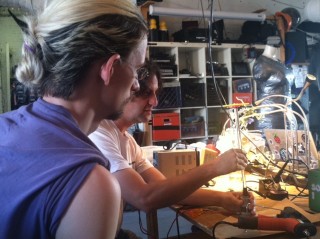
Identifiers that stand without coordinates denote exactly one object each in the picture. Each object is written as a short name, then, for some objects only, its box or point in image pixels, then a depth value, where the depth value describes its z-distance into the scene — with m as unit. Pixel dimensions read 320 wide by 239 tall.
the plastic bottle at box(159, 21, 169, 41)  3.82
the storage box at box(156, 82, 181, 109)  3.71
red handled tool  0.92
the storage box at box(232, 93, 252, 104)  4.13
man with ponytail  0.52
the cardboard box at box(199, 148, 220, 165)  1.75
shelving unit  3.76
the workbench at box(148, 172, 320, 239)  0.98
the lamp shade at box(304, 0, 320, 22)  4.32
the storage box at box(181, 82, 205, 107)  3.85
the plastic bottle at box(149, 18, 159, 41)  3.72
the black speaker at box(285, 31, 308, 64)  4.40
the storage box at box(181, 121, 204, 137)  3.92
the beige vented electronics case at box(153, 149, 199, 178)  1.60
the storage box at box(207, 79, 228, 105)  4.03
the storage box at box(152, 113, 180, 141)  3.71
